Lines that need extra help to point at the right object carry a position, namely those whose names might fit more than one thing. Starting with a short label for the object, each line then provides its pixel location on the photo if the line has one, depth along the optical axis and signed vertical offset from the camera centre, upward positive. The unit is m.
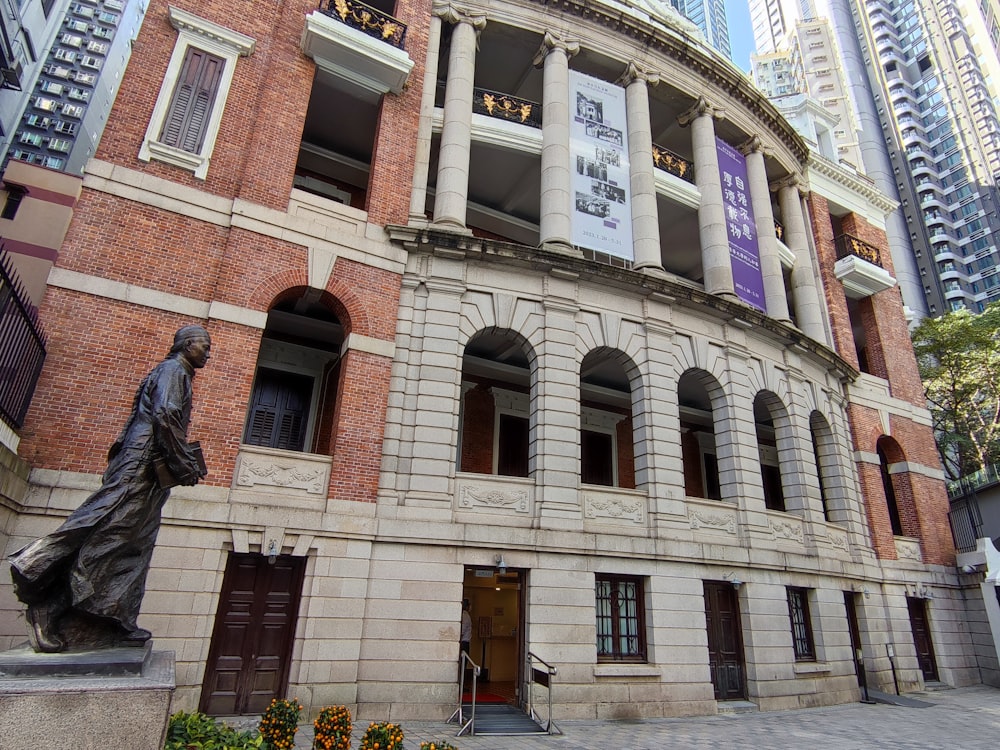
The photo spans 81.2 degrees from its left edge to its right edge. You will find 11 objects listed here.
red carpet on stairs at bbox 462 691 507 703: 11.92 -1.79
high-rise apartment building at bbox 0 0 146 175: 65.88 +58.70
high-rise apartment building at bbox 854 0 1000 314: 75.25 +64.64
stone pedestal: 3.64 -0.67
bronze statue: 4.40 +0.39
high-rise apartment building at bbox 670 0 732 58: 178.88 +173.46
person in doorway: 12.45 -0.51
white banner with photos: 16.00 +11.86
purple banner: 18.19 +11.82
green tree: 26.22 +10.73
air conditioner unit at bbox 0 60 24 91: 26.52 +22.12
